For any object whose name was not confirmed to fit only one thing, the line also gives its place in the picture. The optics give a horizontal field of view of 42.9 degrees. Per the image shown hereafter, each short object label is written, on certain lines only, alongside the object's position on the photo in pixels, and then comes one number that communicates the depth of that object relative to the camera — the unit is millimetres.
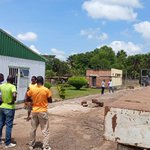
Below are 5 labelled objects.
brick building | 27650
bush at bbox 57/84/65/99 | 13992
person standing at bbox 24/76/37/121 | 6001
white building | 9742
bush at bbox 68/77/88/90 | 22492
